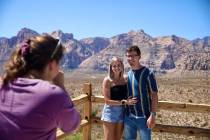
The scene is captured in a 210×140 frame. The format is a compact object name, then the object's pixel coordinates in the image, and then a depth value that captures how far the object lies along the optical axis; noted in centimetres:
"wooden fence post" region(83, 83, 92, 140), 279
